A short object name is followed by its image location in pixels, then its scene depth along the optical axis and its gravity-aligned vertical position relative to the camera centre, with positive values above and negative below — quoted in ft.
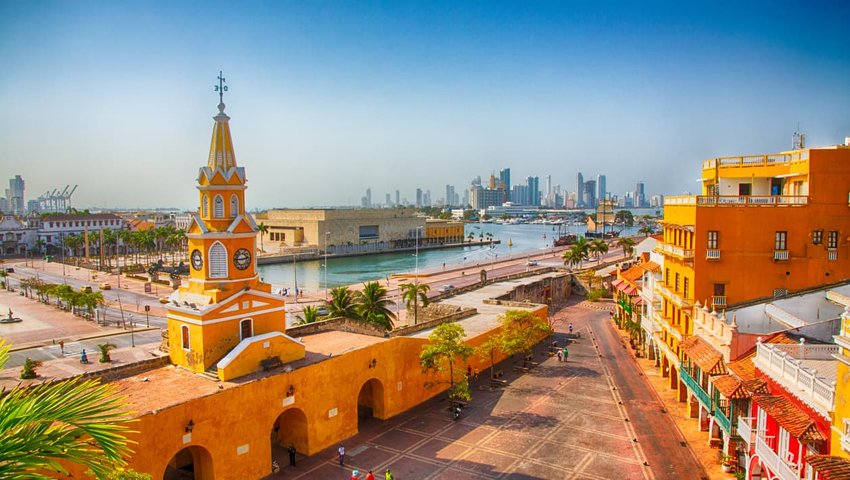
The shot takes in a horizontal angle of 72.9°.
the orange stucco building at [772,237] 95.45 -6.35
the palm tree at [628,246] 341.62 -26.57
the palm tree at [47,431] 24.02 -9.80
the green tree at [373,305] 129.90 -23.06
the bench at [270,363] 79.82 -21.86
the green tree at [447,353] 97.25 -25.42
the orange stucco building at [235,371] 69.51 -22.51
